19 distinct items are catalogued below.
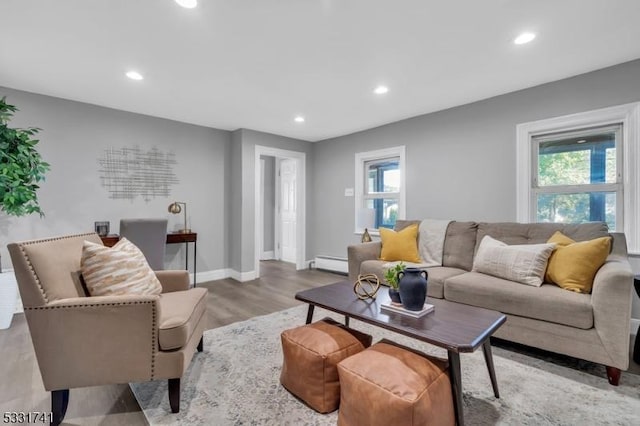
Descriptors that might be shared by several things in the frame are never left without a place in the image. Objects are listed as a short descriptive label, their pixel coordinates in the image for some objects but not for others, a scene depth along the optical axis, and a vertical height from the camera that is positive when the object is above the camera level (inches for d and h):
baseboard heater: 192.7 -35.7
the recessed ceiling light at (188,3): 70.4 +50.3
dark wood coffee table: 52.9 -22.9
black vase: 64.2 -17.3
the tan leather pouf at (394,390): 46.4 -29.7
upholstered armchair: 54.5 -23.0
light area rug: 59.1 -41.4
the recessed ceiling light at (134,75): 106.7 +50.7
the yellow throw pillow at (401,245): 129.2 -15.4
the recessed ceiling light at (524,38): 84.1 +49.7
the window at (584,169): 99.3 +15.2
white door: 239.8 +1.9
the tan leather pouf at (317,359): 60.2 -30.7
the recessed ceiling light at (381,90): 120.6 +50.5
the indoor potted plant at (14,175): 97.7 +13.4
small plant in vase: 69.7 -16.8
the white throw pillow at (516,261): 89.3 -16.4
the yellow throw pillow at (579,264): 81.1 -15.3
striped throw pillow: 62.6 -13.0
